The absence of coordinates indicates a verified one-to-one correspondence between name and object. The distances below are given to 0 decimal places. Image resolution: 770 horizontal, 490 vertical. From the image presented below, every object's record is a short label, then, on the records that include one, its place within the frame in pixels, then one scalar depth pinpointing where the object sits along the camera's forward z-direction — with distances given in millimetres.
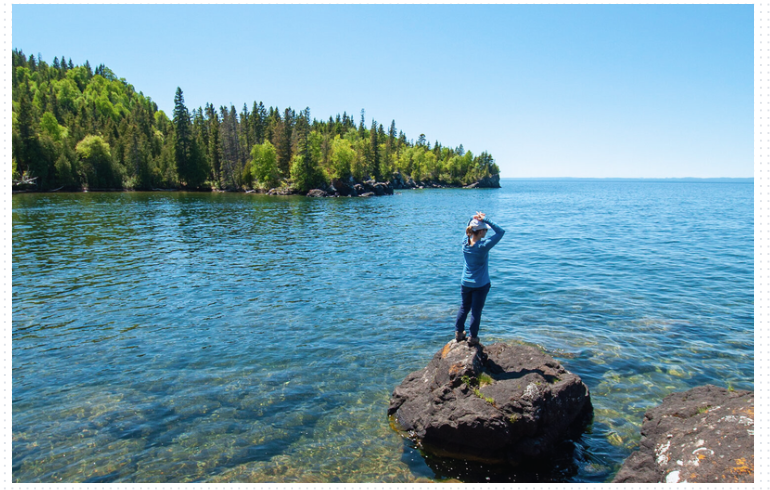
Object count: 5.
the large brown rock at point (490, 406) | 7676
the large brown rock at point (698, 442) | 6004
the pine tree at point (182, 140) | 105438
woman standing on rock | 9125
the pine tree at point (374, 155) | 136125
